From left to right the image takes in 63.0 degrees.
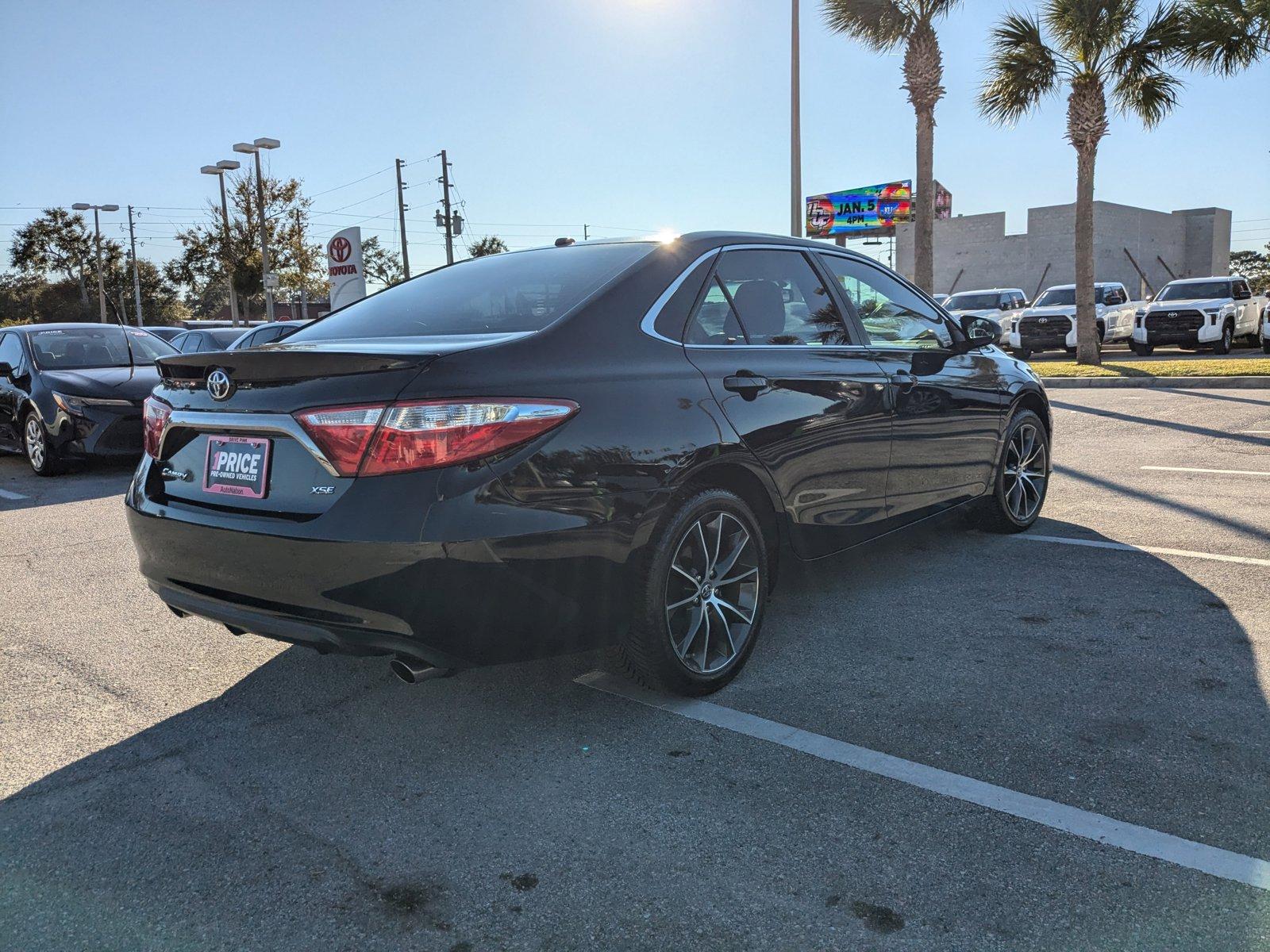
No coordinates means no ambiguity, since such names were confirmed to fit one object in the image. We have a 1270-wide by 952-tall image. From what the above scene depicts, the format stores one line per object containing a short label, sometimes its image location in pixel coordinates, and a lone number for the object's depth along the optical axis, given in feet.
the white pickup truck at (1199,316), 75.72
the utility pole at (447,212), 170.40
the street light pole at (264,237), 111.34
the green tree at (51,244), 212.64
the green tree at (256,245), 134.92
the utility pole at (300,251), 138.72
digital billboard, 188.34
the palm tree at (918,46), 66.80
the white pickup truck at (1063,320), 82.58
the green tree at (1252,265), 283.63
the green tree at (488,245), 257.75
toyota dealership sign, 56.29
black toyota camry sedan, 9.37
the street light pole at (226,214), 118.93
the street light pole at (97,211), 163.12
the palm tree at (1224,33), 64.18
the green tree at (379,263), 299.17
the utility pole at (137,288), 200.45
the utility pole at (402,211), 173.17
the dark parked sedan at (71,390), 30.76
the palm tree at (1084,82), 66.23
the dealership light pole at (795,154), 57.26
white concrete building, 131.13
